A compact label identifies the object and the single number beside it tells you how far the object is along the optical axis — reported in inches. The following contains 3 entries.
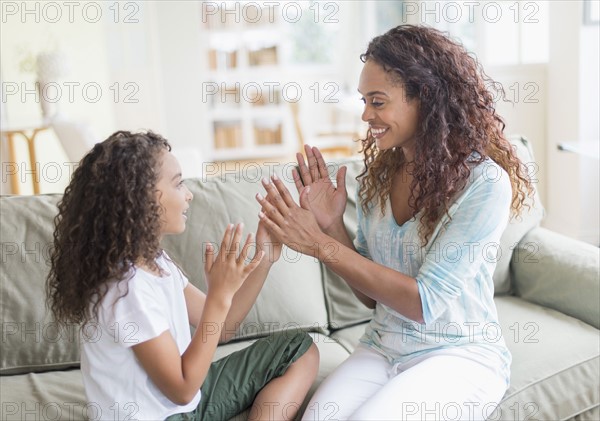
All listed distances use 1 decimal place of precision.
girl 52.0
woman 57.9
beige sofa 66.1
